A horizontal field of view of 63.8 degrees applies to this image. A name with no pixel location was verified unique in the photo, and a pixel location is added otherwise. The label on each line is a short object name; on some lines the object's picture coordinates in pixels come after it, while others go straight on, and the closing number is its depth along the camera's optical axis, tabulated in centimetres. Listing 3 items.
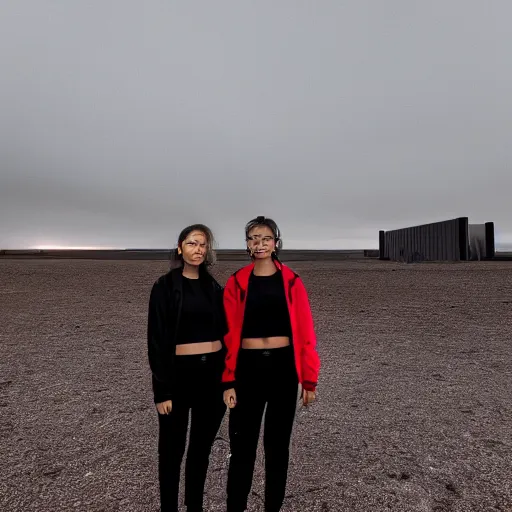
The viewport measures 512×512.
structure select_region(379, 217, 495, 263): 3005
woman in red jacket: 261
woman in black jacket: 246
